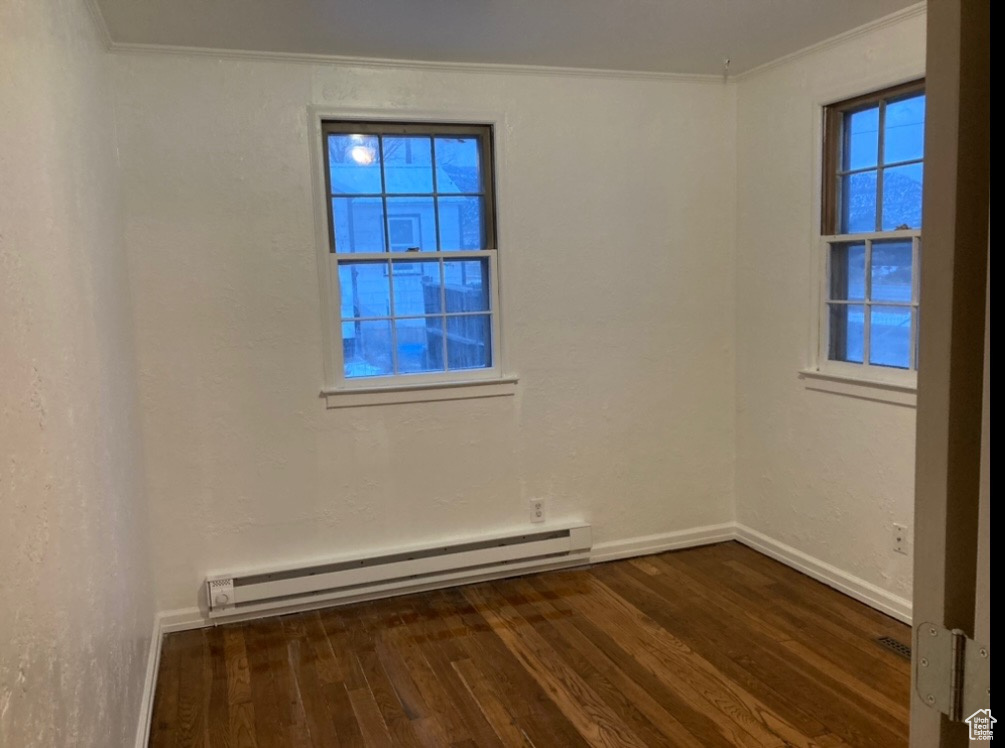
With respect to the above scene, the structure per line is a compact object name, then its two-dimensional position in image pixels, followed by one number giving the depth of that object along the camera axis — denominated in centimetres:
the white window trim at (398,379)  349
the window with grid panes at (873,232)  323
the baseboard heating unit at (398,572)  350
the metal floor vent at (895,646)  304
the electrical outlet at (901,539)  329
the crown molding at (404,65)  321
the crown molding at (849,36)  304
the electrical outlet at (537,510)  397
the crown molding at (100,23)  265
